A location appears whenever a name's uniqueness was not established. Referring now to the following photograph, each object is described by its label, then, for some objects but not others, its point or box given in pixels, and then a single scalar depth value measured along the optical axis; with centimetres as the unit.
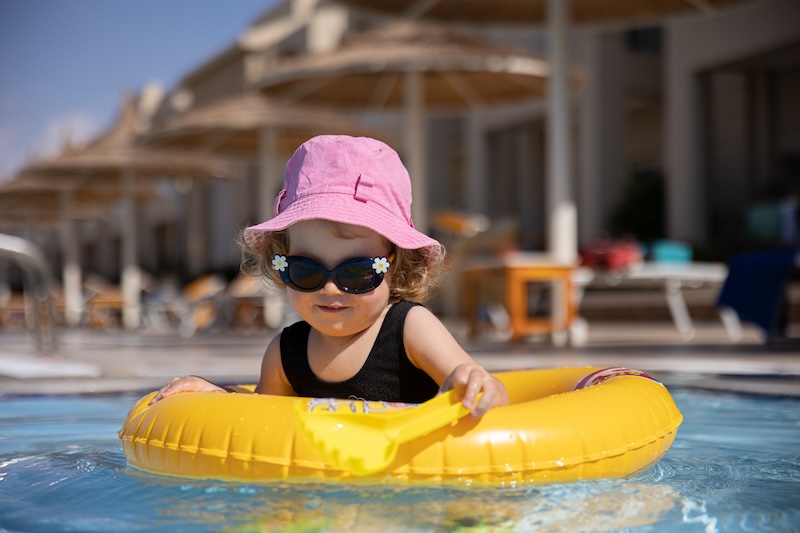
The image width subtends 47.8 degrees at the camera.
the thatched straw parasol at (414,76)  815
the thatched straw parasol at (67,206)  1789
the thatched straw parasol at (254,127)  1107
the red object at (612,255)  715
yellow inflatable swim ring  178
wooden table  687
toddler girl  211
